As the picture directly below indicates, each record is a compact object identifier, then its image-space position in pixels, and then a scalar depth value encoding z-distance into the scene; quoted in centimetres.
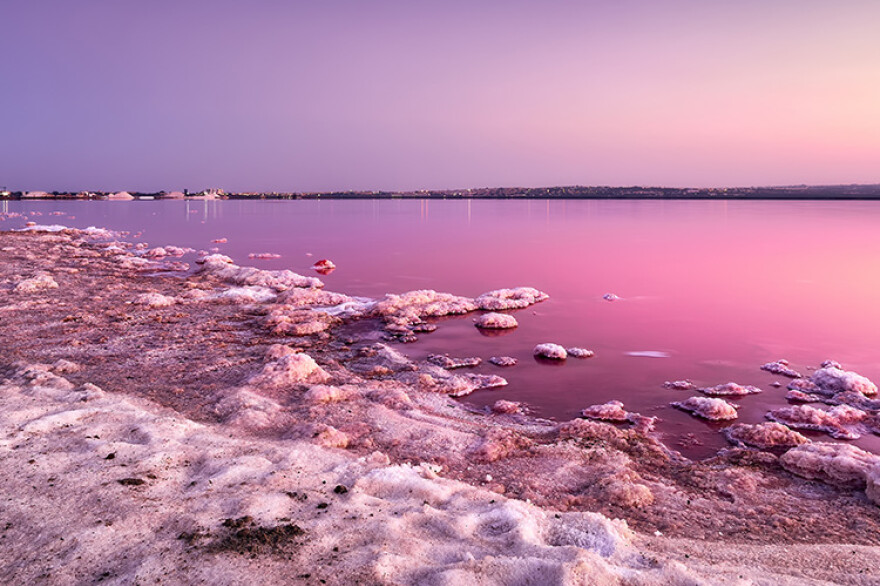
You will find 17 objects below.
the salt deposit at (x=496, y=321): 1299
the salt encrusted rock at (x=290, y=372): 805
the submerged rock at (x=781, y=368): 948
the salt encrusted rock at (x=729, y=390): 848
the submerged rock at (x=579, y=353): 1064
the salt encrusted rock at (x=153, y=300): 1386
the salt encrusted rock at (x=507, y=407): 785
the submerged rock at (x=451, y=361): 1002
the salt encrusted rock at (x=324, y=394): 744
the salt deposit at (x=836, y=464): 542
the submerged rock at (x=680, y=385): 880
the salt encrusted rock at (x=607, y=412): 762
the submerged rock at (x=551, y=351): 1050
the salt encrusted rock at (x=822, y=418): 730
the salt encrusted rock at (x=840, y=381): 842
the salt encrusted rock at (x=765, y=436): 668
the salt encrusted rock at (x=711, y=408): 763
